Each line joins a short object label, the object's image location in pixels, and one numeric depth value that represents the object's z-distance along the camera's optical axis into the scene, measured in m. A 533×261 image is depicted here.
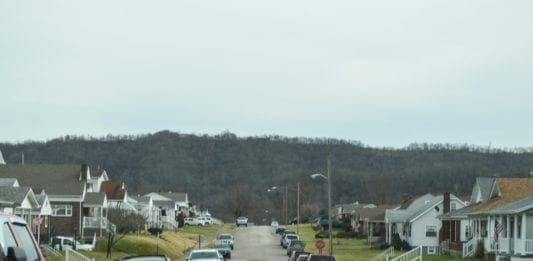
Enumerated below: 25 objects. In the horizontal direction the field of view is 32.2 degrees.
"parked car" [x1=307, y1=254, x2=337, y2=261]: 47.25
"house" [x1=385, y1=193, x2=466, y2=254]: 83.69
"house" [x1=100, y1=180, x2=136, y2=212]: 96.81
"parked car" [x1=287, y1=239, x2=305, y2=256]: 73.12
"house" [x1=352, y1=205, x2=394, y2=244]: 104.53
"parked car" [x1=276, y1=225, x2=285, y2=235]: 119.81
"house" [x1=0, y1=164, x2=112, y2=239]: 79.38
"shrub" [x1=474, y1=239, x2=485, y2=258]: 61.31
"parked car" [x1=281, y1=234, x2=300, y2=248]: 87.04
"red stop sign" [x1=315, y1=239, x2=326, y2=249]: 63.14
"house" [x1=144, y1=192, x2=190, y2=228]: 131.75
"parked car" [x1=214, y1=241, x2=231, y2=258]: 70.31
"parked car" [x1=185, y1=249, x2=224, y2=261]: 42.97
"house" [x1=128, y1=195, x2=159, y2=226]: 111.31
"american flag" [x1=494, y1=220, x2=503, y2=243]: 55.28
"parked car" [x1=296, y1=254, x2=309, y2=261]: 51.69
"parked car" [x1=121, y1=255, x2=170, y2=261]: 30.07
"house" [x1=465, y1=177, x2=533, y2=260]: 51.66
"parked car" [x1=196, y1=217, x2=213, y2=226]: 150.82
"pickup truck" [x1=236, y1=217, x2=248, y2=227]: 149.88
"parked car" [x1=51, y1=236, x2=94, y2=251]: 63.56
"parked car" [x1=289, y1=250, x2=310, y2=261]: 58.46
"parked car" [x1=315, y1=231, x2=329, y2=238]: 108.83
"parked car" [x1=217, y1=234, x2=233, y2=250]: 83.82
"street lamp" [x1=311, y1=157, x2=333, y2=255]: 63.21
